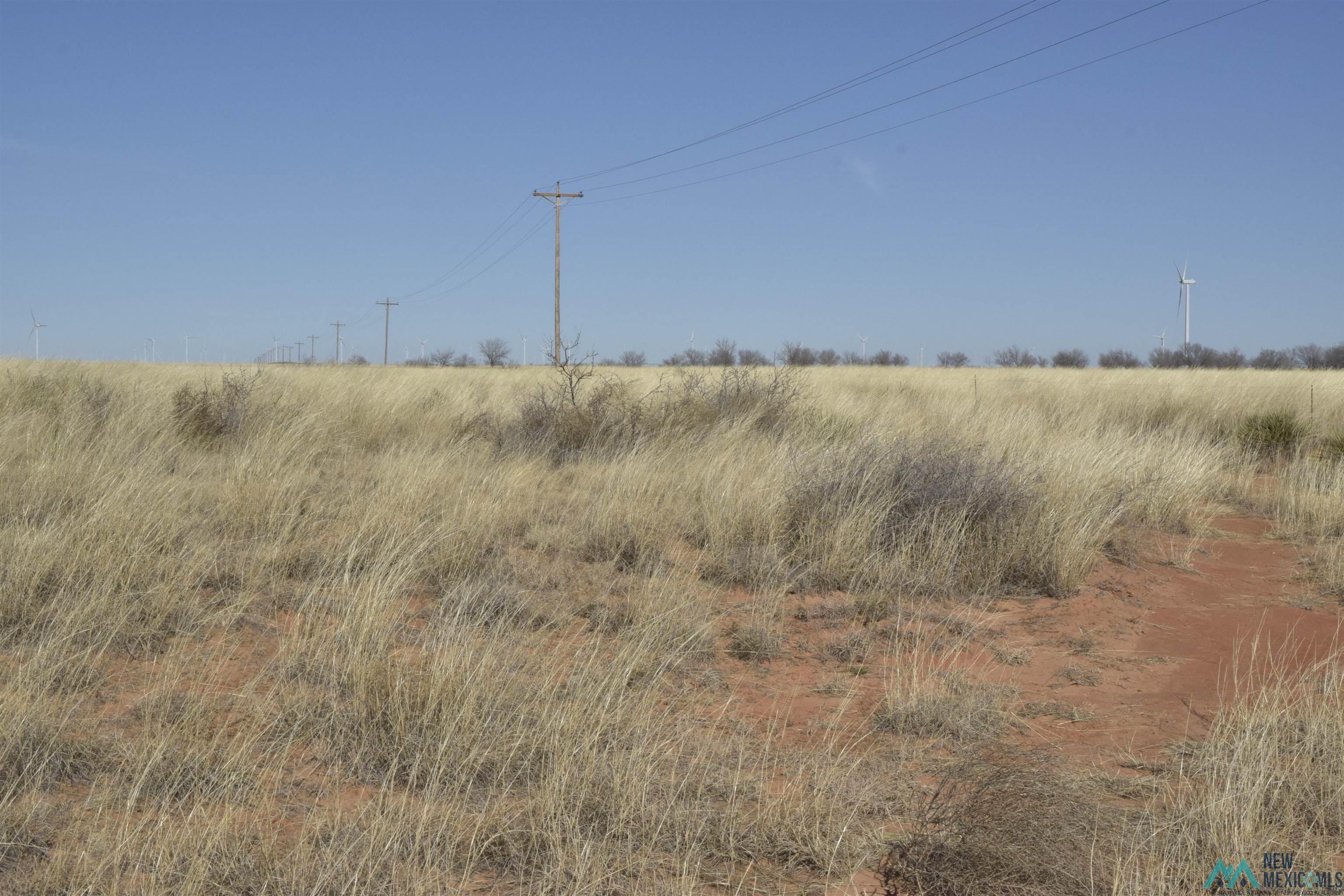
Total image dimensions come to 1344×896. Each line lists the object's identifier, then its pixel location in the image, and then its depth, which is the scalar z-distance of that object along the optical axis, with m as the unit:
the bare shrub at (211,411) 11.21
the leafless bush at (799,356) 44.97
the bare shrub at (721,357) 43.53
